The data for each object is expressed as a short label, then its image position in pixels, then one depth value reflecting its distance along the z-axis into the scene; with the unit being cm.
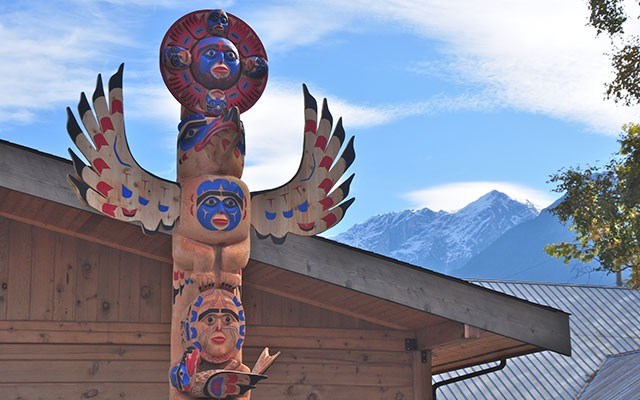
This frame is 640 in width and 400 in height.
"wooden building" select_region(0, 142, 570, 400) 906
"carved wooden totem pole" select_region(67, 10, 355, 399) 699
